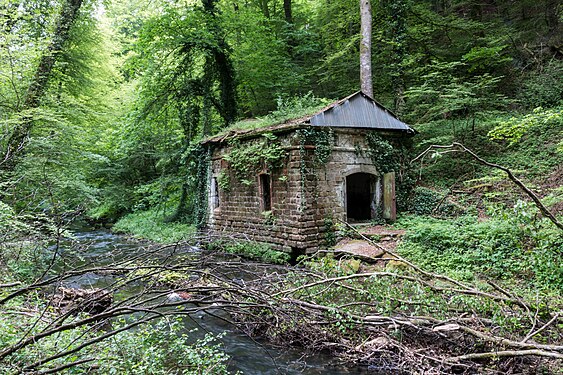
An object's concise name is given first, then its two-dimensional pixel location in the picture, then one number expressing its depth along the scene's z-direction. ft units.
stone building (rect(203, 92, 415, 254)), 30.35
